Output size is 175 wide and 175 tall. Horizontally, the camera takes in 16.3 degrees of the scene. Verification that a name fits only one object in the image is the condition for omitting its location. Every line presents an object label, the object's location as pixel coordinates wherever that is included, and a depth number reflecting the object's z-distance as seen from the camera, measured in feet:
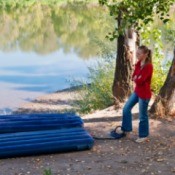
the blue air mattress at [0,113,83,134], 31.57
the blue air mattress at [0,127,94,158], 28.19
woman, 29.84
